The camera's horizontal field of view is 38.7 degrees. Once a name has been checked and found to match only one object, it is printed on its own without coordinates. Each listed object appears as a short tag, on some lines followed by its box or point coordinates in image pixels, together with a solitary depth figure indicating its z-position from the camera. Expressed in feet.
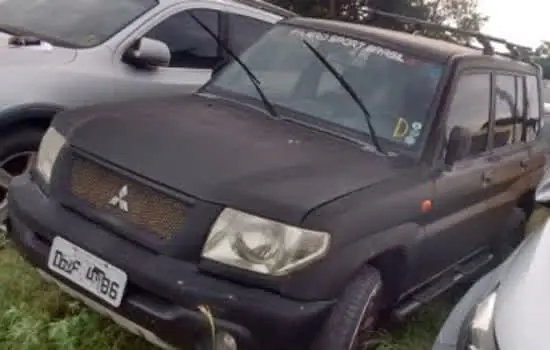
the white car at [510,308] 7.56
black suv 10.00
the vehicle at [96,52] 14.85
